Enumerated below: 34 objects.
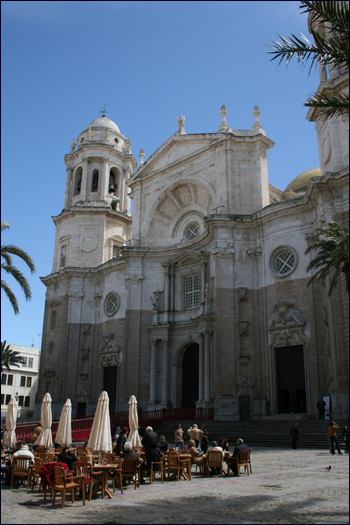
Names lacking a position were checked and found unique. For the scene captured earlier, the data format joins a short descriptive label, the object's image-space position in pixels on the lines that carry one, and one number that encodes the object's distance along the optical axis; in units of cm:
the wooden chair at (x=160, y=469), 1367
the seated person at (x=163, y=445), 1579
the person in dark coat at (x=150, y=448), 1394
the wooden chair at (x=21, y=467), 1307
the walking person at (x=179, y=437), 2041
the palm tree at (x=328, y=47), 1143
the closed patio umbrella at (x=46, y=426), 1911
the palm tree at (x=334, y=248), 2062
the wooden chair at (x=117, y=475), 1220
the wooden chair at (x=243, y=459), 1443
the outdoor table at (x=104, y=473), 1162
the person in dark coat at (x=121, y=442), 1519
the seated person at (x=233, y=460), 1454
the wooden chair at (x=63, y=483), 1075
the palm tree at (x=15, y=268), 2273
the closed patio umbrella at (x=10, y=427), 2072
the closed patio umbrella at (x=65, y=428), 1897
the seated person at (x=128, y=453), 1295
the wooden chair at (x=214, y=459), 1452
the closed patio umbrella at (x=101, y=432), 1473
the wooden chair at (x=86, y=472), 1130
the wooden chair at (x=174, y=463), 1386
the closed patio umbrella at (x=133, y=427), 1798
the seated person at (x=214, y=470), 1484
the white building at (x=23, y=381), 7362
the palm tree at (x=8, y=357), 5178
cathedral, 2934
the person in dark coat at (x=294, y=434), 2139
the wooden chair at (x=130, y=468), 1271
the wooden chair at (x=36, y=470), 1293
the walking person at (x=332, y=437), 1878
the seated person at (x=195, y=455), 1516
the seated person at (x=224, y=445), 1684
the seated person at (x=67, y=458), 1252
